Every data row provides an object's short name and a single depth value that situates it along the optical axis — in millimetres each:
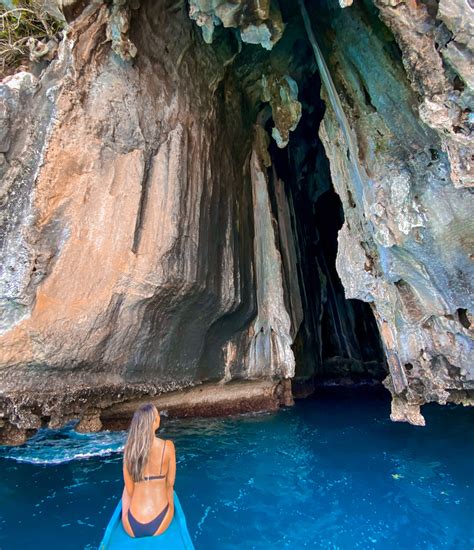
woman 2889
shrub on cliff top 6082
